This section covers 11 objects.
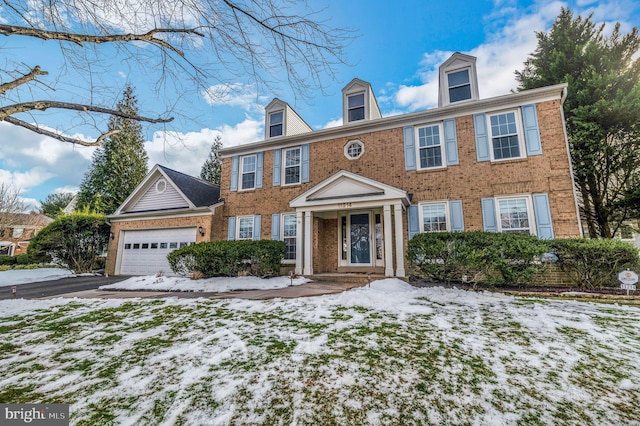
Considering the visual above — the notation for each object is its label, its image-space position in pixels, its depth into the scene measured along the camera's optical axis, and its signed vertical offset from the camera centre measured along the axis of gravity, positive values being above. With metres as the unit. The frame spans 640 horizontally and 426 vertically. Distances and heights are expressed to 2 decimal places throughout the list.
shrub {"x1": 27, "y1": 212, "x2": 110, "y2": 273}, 12.73 +0.45
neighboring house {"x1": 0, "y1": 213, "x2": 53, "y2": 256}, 25.99 +2.08
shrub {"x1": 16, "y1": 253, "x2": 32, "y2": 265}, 16.91 -0.59
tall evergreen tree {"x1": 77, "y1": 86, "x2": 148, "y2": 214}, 22.50 +6.33
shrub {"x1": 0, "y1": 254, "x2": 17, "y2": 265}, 17.52 -0.60
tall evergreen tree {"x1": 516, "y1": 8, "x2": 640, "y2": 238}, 10.73 +5.31
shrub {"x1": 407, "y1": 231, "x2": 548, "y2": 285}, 6.18 -0.15
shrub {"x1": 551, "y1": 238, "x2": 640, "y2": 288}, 5.86 -0.21
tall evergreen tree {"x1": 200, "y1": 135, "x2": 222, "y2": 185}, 29.02 +8.58
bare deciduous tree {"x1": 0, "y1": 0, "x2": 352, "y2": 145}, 2.52 +2.11
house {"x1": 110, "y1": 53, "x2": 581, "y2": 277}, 8.03 +2.44
